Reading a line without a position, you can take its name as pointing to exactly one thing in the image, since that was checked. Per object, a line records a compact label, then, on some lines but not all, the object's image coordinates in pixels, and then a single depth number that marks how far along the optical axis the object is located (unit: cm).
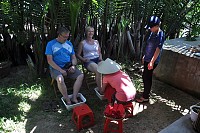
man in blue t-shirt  234
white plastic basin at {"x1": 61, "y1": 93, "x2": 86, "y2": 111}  230
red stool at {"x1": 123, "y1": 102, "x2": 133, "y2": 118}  217
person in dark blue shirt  216
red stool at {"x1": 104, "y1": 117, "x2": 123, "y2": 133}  193
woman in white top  260
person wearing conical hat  195
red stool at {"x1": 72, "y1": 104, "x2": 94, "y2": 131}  201
